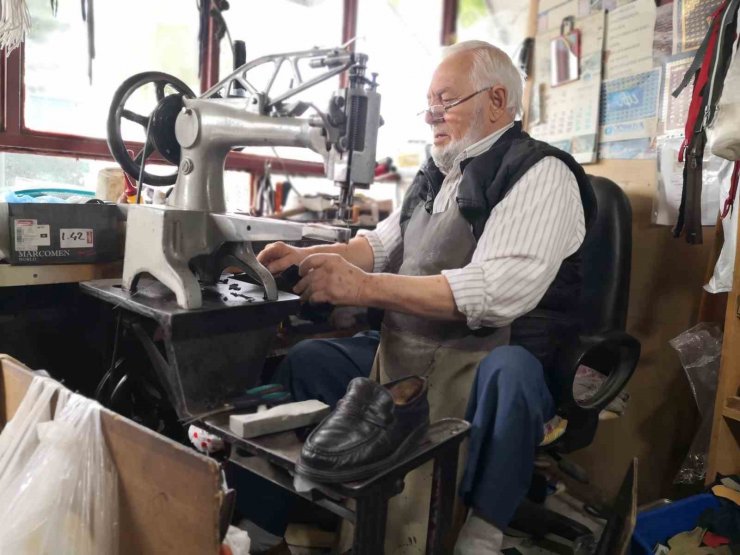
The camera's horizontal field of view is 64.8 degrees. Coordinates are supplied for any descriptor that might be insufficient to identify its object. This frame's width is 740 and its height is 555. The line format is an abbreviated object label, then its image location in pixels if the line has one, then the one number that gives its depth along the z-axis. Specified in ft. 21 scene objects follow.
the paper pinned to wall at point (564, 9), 6.46
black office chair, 4.73
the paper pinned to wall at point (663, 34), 5.80
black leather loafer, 2.62
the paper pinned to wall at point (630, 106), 5.94
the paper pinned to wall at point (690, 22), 5.41
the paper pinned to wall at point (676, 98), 5.58
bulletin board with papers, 5.64
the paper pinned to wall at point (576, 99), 6.54
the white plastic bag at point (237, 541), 2.90
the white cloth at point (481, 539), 3.44
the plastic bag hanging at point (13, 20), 4.55
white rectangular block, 2.97
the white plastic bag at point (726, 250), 4.81
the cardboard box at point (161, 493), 2.49
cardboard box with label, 3.73
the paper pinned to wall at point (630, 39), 5.99
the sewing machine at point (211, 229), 3.33
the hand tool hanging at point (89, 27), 6.10
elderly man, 3.49
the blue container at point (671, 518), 4.50
